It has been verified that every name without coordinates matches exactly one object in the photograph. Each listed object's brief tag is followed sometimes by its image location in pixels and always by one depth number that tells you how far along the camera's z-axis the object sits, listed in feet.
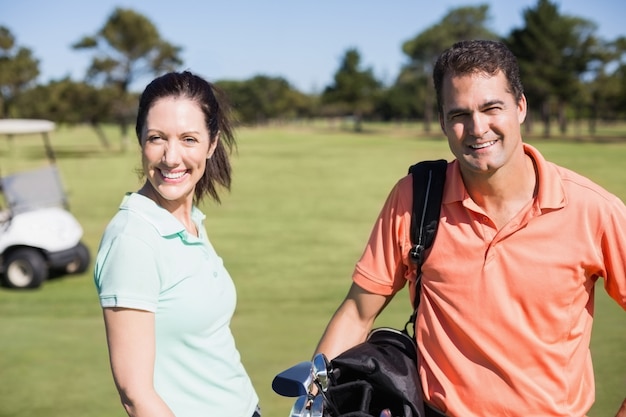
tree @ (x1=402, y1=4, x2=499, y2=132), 220.64
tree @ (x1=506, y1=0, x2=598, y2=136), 169.68
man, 6.23
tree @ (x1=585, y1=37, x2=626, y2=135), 177.06
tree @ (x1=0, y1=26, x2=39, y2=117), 167.73
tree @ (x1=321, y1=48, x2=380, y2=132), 254.06
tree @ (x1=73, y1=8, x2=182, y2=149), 141.38
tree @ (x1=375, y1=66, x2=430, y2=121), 246.94
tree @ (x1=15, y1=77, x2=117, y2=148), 134.00
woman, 5.63
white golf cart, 27.54
